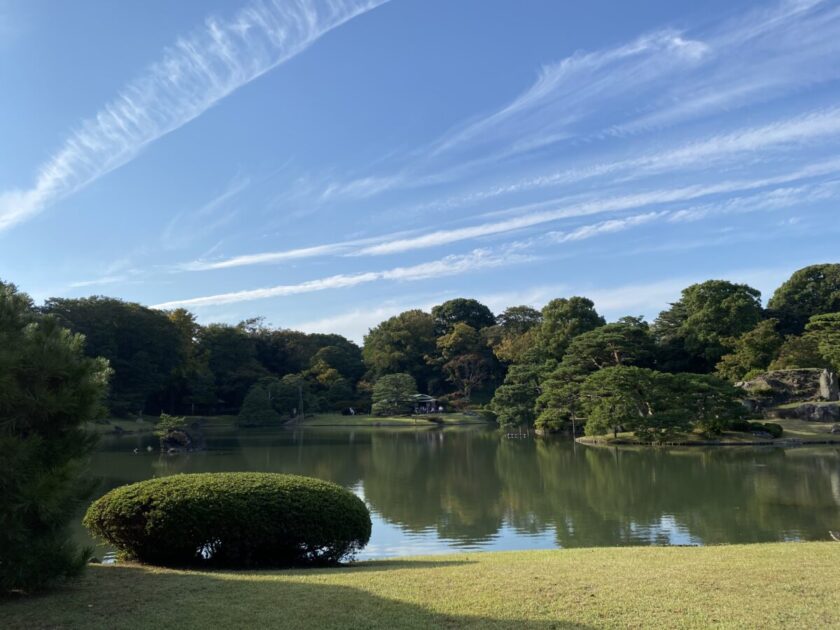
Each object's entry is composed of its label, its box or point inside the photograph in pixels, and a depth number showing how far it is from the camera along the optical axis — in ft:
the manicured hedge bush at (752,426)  79.61
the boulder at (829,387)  88.28
